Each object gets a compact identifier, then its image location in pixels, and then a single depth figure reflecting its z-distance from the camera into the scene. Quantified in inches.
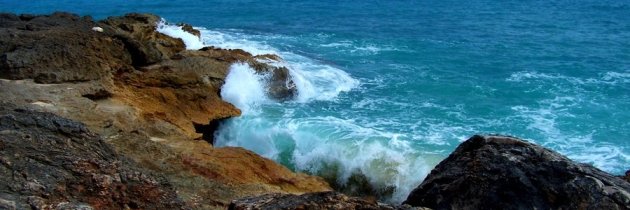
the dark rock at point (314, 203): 246.8
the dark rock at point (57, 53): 671.1
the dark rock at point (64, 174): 238.5
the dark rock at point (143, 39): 832.3
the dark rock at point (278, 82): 960.3
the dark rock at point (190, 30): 1313.9
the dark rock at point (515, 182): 324.8
